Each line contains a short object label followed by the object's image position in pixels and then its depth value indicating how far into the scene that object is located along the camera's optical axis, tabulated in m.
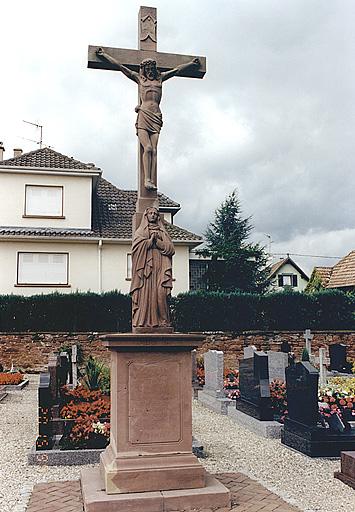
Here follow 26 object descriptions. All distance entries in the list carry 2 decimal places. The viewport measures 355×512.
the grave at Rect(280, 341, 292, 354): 21.60
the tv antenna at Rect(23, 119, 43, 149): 28.67
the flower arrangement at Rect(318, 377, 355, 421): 9.81
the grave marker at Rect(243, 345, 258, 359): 14.61
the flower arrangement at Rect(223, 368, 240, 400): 13.28
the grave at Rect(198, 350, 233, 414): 12.77
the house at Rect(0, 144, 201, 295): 24.22
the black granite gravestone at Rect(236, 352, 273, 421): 10.57
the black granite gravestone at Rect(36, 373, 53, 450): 8.42
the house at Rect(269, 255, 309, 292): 50.94
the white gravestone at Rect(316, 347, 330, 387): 15.18
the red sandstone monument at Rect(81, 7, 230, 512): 5.65
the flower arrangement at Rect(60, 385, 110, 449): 8.55
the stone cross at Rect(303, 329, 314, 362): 19.22
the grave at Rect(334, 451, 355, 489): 6.96
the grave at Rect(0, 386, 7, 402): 14.93
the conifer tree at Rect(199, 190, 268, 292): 31.23
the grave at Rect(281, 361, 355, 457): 8.55
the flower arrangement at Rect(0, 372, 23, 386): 17.03
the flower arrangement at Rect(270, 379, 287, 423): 10.88
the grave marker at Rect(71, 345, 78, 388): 14.52
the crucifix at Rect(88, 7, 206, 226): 6.58
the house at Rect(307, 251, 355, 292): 34.62
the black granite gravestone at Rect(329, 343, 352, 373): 21.36
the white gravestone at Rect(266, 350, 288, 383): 13.86
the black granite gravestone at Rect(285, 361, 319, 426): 8.76
